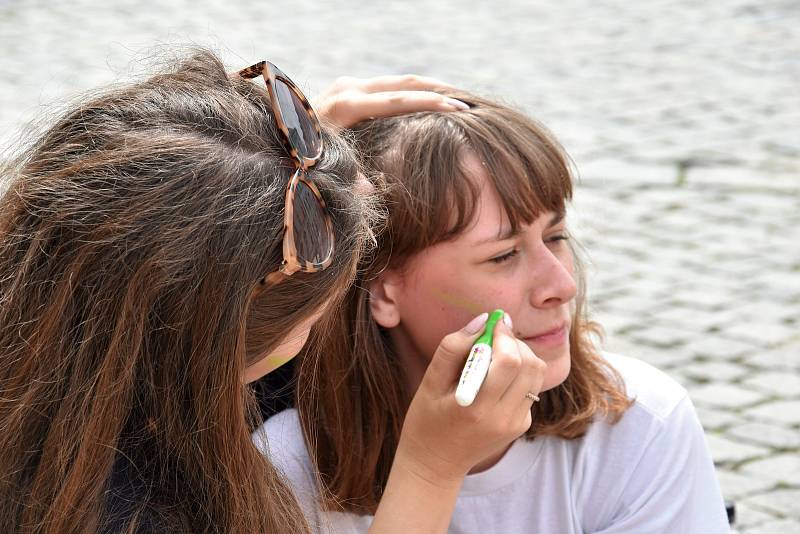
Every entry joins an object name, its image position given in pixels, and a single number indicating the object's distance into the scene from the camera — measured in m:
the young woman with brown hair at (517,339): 1.62
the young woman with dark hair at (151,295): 1.39
